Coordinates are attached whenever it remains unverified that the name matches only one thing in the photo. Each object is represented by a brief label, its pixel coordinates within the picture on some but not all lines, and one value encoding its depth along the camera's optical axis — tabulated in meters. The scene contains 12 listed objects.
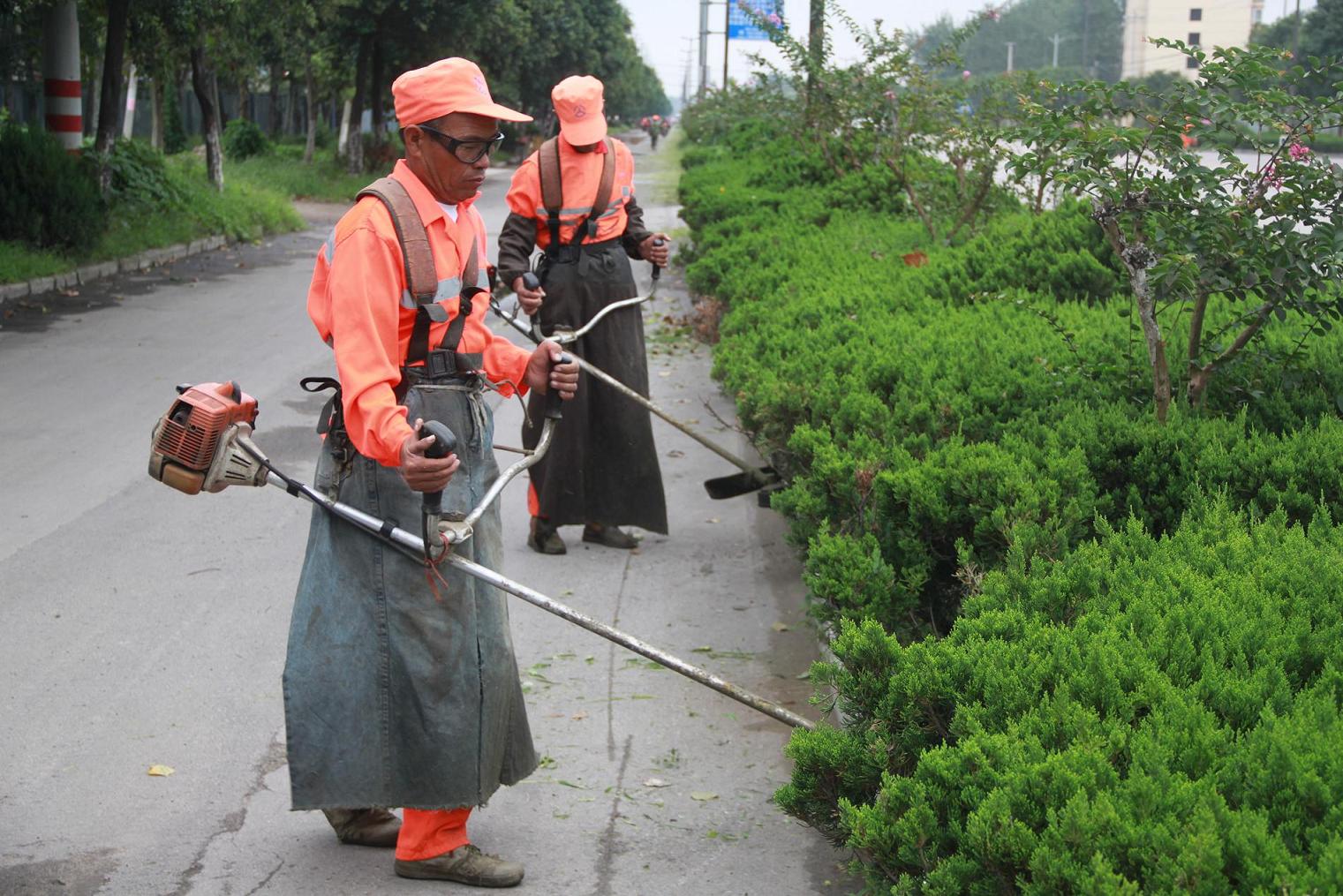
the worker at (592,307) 6.80
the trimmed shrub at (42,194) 15.76
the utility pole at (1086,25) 68.51
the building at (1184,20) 84.81
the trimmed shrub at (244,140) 35.62
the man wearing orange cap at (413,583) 3.62
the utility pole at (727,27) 37.38
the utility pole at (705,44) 54.09
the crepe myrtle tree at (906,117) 10.70
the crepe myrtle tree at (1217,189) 4.84
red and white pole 18.09
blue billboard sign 14.63
